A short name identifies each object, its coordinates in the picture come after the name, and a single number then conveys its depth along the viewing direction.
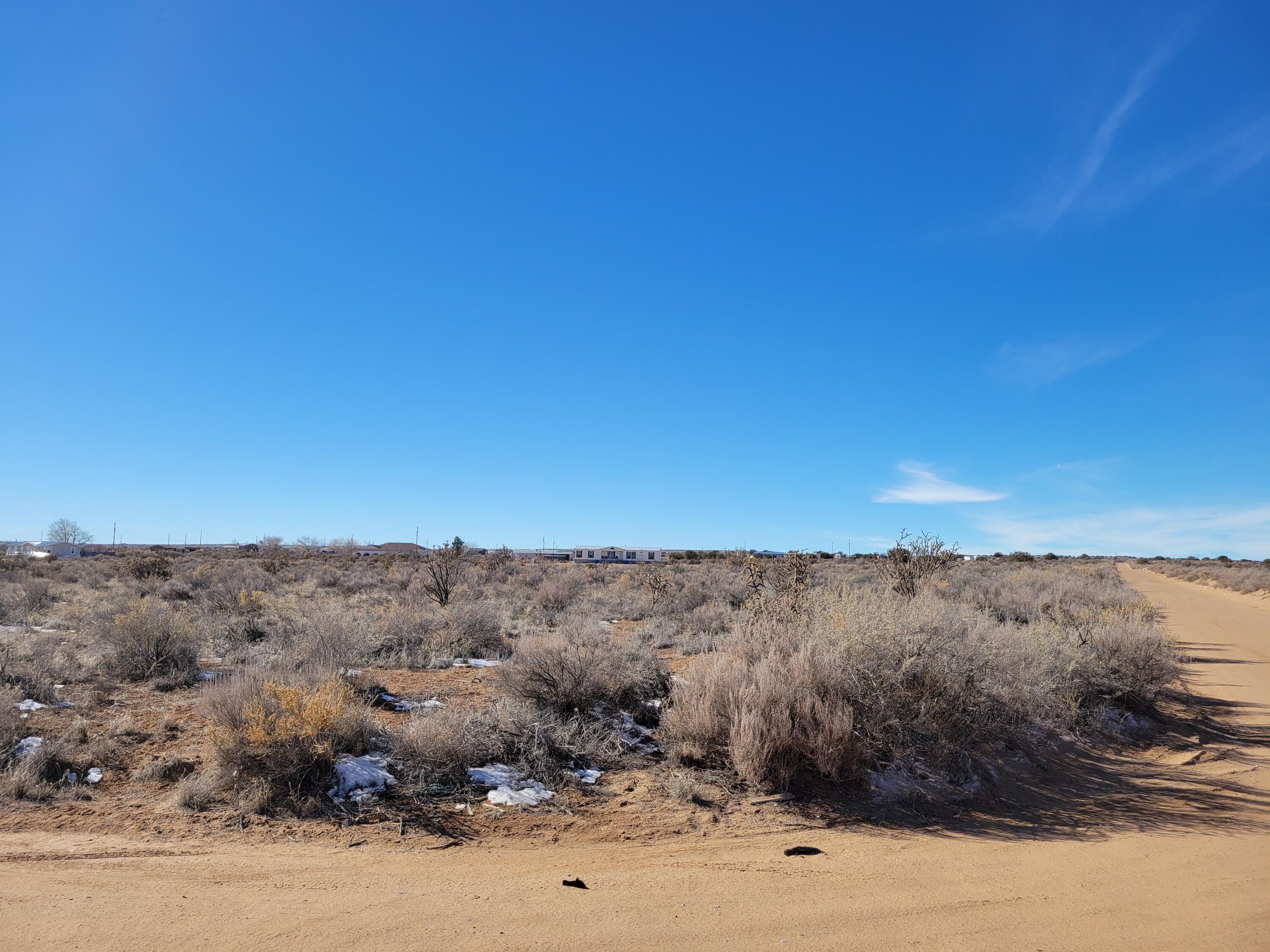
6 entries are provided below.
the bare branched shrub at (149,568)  25.66
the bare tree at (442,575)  19.28
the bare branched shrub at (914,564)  16.38
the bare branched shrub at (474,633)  12.56
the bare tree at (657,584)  21.11
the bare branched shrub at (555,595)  19.11
